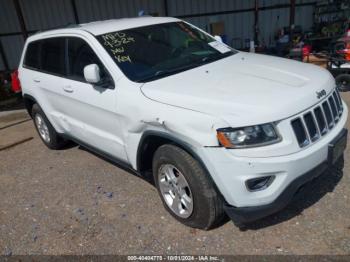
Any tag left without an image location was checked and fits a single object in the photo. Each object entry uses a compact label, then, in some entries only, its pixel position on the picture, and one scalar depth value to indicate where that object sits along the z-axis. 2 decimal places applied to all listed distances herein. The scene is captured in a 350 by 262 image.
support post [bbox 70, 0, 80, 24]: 12.35
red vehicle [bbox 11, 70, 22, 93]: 5.95
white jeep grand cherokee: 2.60
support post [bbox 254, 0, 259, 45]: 10.79
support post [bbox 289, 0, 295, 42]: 8.95
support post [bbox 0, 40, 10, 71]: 13.68
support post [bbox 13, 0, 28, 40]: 10.30
